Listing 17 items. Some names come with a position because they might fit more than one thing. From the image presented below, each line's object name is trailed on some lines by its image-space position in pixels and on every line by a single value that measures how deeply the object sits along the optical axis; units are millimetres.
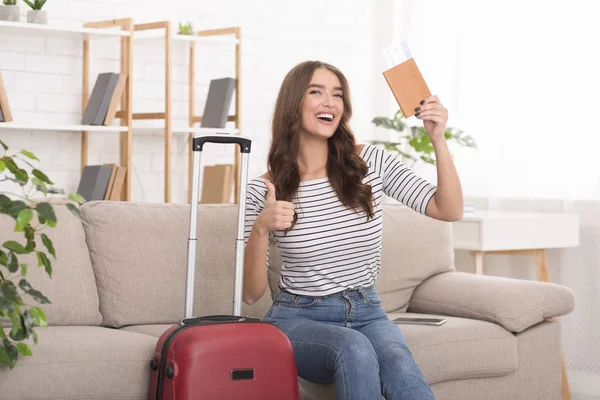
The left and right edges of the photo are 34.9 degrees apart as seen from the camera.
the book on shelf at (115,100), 4254
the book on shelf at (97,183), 4227
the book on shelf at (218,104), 4547
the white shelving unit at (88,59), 4035
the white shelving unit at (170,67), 4367
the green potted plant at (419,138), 4338
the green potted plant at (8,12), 3959
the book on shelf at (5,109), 3963
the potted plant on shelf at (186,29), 4582
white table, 3871
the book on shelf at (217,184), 4555
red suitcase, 2113
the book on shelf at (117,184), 4223
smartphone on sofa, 2856
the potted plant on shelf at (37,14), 4027
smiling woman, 2330
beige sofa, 2668
